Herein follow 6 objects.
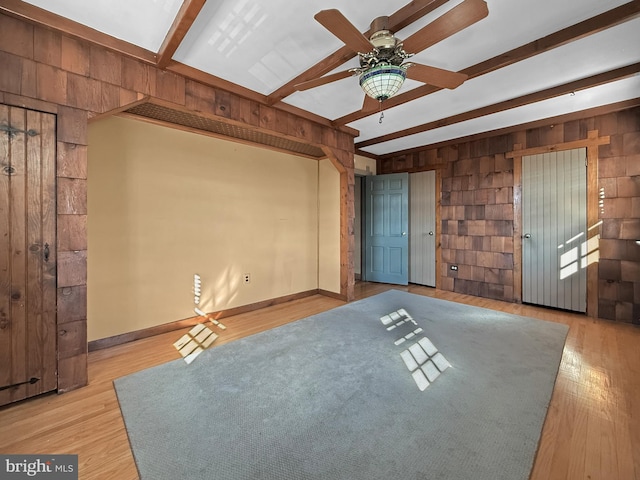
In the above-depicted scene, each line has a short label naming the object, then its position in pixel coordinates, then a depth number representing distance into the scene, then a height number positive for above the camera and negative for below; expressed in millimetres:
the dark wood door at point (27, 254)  1731 -98
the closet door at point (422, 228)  5039 +222
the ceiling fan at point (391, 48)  1422 +1214
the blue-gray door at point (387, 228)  5184 +222
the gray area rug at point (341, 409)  1302 -1077
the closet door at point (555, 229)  3555 +143
